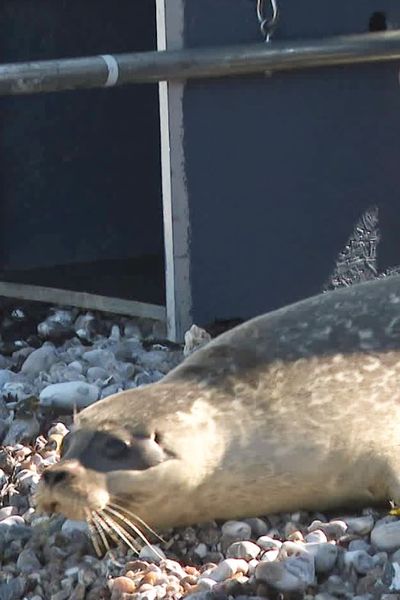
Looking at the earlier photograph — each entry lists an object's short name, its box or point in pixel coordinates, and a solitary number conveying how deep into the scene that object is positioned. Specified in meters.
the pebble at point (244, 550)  6.37
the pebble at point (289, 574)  5.98
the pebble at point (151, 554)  6.47
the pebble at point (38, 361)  9.53
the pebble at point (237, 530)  6.59
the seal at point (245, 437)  6.44
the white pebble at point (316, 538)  6.33
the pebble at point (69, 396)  8.63
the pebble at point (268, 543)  6.43
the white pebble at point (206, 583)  6.08
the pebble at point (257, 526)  6.65
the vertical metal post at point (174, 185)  9.62
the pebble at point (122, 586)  6.20
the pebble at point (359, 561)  6.10
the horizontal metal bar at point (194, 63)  8.79
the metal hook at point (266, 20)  9.69
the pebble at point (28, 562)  6.70
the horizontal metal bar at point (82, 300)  10.30
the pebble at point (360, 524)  6.46
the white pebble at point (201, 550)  6.52
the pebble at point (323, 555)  6.14
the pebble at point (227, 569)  6.18
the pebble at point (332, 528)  6.45
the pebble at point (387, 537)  6.27
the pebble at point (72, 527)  6.88
